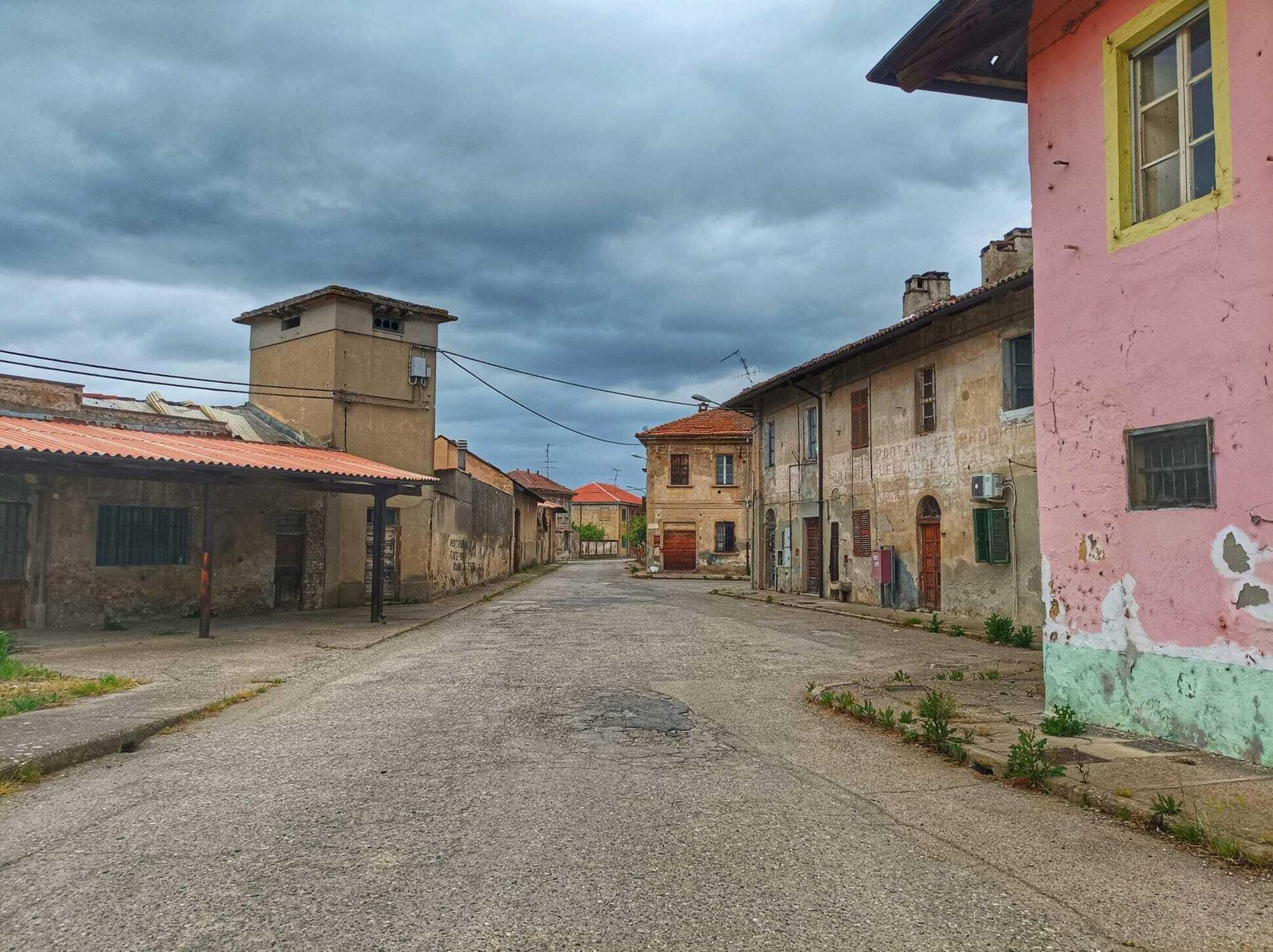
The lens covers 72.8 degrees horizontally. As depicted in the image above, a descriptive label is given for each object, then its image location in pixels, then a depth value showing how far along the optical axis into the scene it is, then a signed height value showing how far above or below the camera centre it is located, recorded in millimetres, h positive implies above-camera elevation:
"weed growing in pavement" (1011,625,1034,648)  13541 -1670
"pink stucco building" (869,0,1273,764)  5715 +1385
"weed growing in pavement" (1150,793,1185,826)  4582 -1470
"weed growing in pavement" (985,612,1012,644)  13891 -1586
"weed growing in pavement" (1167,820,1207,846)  4348 -1518
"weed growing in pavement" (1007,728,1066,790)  5398 -1481
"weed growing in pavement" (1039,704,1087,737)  6648 -1498
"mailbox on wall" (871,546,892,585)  19719 -785
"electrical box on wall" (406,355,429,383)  21562 +3987
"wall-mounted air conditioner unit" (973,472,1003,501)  15633 +839
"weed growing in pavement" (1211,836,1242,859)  4129 -1516
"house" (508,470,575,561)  71331 +2352
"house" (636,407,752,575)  40156 +1585
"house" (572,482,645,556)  91375 +1928
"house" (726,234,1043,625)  15555 +1648
